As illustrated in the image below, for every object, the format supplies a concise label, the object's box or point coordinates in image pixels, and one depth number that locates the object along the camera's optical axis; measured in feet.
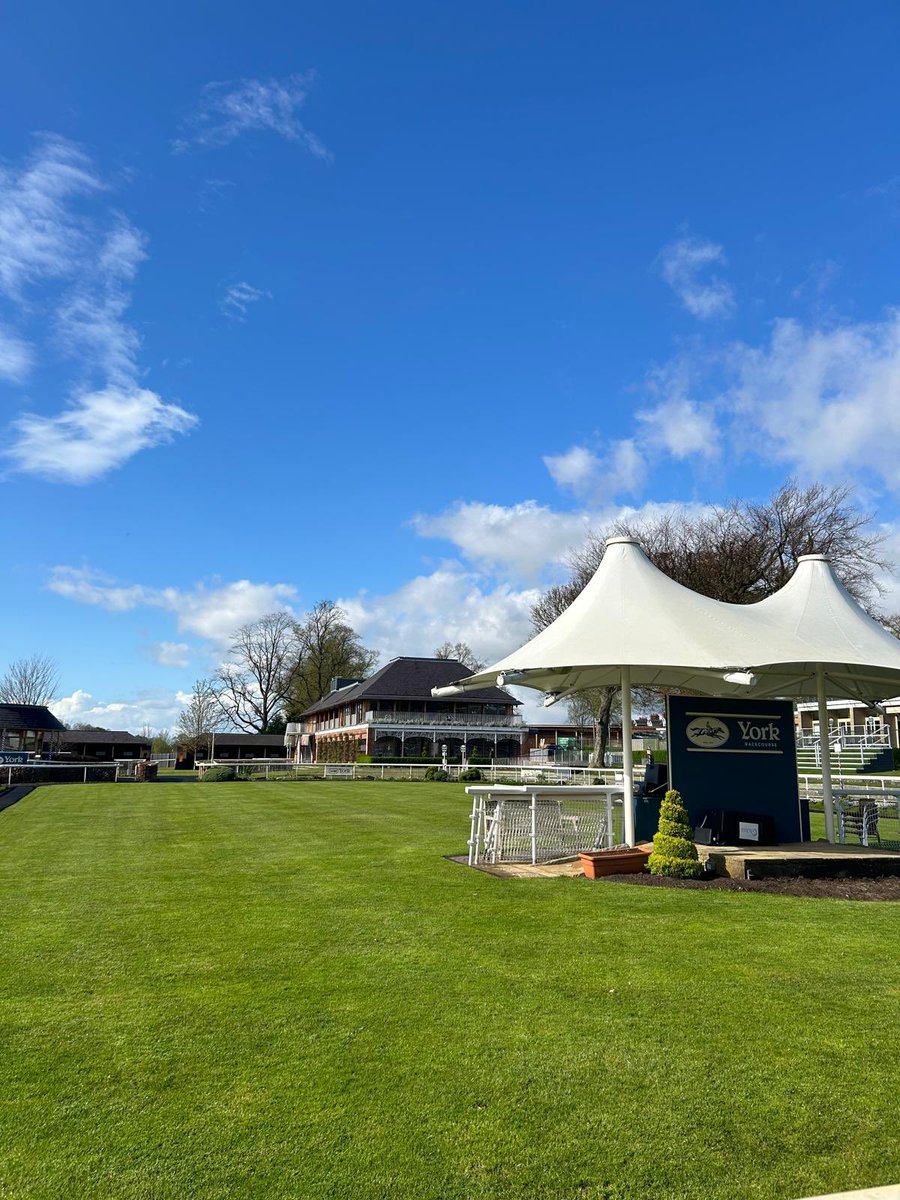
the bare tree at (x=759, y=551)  106.32
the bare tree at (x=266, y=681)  252.01
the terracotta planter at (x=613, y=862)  29.73
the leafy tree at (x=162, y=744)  293.12
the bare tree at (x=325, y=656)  250.37
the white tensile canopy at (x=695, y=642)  32.86
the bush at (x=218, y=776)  117.39
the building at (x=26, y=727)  169.99
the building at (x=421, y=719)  189.88
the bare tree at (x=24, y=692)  216.33
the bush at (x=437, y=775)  121.70
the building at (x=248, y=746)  271.28
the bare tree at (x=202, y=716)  250.16
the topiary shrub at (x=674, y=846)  29.40
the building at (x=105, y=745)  261.24
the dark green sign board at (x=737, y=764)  34.30
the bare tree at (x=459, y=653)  266.79
